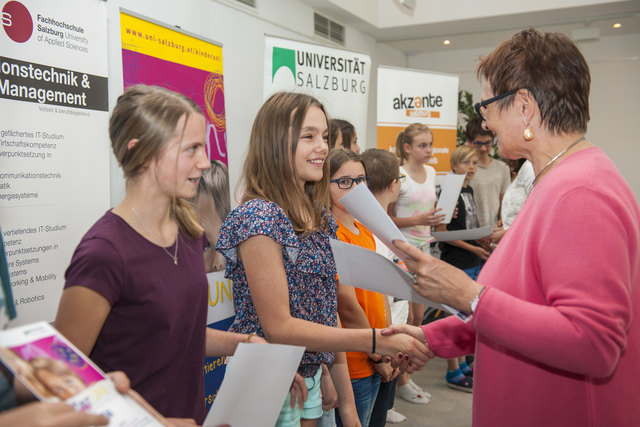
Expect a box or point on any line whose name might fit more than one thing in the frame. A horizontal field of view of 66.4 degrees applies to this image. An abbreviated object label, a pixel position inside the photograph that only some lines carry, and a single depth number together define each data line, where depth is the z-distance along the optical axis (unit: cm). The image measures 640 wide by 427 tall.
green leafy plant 707
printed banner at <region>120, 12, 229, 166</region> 237
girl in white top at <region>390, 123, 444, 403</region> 384
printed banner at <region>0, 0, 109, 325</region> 187
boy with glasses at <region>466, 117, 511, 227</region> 457
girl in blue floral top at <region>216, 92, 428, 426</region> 137
